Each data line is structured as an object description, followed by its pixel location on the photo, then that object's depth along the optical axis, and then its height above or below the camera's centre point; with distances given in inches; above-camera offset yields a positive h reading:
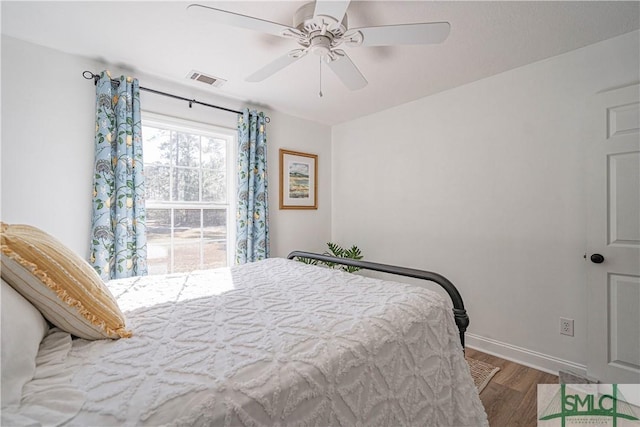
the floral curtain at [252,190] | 120.2 +9.3
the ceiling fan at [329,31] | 53.7 +37.2
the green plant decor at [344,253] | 138.4 -20.1
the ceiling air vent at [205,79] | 99.7 +47.9
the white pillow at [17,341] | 25.7 -13.1
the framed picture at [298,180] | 139.6 +16.2
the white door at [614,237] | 73.8 -6.5
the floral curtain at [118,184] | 88.0 +8.7
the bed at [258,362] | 27.2 -17.4
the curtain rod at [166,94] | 89.1 +42.3
